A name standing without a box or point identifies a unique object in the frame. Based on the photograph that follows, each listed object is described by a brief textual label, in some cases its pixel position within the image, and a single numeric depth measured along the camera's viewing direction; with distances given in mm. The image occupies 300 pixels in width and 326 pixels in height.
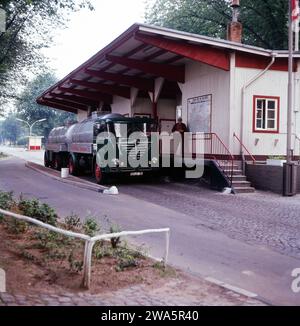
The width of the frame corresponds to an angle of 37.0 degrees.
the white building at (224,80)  17647
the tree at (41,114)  89562
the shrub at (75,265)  5777
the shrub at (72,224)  8258
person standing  21203
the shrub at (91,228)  7289
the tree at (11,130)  143625
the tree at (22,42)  23219
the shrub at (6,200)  9291
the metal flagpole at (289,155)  15258
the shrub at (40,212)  8398
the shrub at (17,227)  7797
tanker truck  17828
